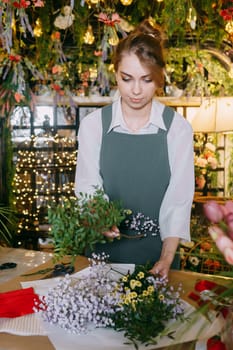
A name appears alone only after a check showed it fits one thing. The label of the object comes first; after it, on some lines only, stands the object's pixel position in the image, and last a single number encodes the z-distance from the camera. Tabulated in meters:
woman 2.05
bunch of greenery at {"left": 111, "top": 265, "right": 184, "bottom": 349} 1.16
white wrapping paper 1.17
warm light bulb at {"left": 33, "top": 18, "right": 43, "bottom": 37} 4.57
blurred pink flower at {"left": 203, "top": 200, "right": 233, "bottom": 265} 0.77
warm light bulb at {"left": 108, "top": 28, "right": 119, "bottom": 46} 3.86
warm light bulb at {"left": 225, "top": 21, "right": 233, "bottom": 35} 4.40
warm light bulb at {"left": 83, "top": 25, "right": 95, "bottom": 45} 4.54
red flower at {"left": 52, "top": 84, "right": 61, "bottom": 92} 5.37
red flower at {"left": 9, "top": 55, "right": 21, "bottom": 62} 4.16
